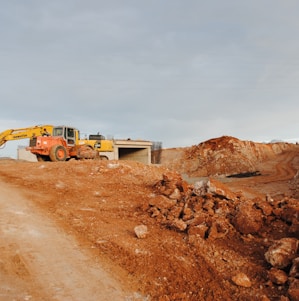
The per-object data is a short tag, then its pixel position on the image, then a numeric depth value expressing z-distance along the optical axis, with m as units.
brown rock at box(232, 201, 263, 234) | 7.31
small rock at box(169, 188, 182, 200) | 10.26
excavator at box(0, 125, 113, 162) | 21.56
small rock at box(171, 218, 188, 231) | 7.71
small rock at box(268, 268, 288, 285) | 5.16
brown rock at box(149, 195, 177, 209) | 9.47
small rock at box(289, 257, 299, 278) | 5.10
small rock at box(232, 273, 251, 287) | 5.25
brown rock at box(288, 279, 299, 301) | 4.55
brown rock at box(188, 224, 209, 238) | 7.24
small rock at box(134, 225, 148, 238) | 7.35
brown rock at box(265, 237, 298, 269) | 5.50
